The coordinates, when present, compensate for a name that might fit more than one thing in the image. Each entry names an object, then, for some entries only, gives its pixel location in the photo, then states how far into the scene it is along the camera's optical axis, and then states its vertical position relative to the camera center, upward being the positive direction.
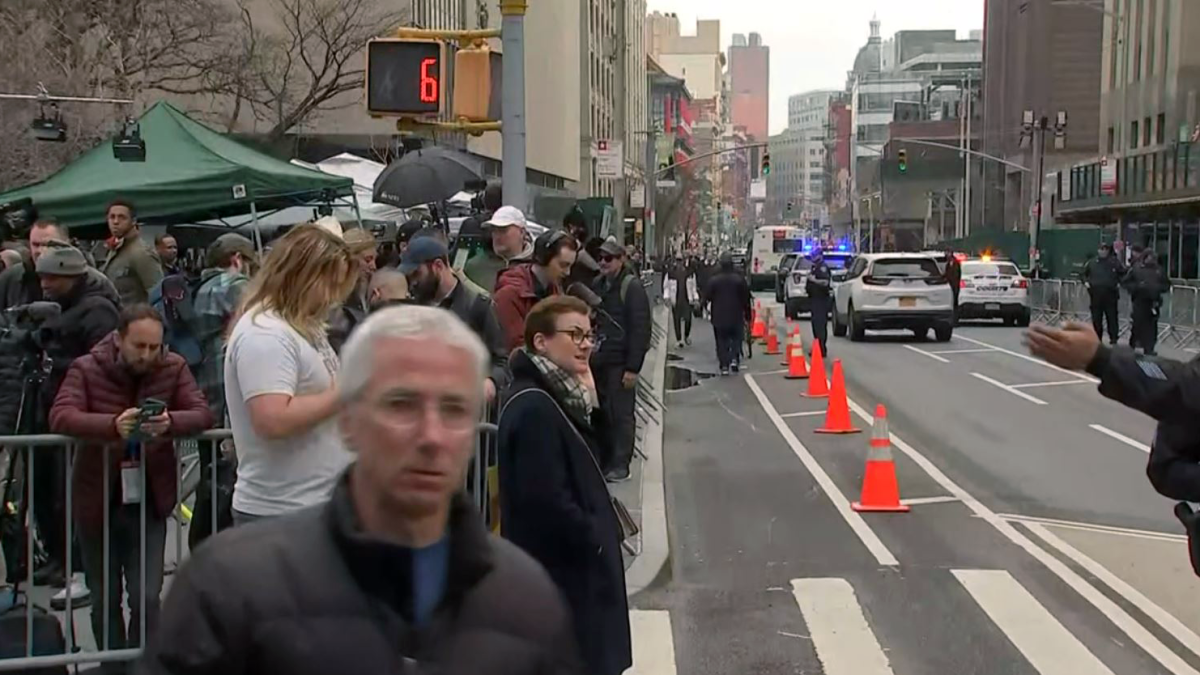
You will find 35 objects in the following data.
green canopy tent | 12.05 +0.44
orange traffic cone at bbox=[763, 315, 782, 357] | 26.91 -2.10
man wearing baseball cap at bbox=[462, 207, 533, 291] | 9.07 -0.03
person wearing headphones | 8.44 -0.31
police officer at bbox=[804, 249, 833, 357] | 23.31 -1.10
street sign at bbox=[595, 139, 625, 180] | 39.94 +2.09
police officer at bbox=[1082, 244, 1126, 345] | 25.75 -0.95
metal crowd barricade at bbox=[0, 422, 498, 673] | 5.82 -1.40
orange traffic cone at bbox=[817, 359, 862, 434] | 15.47 -1.96
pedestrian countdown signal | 10.59 +1.14
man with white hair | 2.05 -0.50
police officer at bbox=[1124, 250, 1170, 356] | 23.61 -1.01
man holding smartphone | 5.73 -0.90
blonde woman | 4.23 -0.45
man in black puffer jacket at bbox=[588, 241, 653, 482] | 11.30 -0.88
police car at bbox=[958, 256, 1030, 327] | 34.25 -1.37
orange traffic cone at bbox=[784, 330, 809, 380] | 21.83 -2.03
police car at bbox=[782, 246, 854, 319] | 37.88 -1.47
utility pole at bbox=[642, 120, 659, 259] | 53.50 +2.09
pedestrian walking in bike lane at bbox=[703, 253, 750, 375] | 21.92 -1.17
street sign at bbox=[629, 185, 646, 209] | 53.99 +1.39
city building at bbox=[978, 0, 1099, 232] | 78.69 +8.74
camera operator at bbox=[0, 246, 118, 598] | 6.80 -0.45
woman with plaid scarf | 4.80 -0.86
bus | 66.06 -0.74
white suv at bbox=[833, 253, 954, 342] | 28.19 -1.23
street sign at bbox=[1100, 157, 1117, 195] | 53.88 +2.22
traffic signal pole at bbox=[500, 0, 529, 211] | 10.26 +0.86
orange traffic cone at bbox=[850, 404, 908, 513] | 10.88 -1.90
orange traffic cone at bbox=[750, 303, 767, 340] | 30.33 -2.06
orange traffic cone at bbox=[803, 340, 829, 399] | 19.25 -2.01
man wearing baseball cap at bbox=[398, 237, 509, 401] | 7.01 -0.30
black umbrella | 13.04 +0.50
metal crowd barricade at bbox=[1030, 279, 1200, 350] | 26.92 -1.63
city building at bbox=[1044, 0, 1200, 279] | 44.12 +3.48
